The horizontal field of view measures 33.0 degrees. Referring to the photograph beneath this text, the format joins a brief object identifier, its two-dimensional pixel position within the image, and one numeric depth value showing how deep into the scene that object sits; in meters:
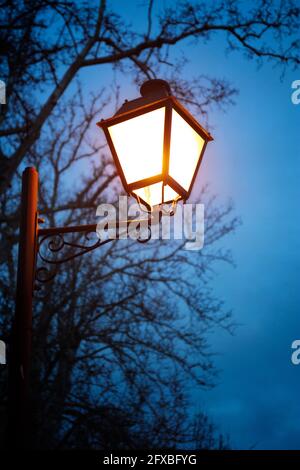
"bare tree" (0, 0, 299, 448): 6.83
